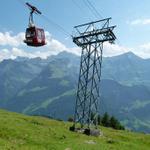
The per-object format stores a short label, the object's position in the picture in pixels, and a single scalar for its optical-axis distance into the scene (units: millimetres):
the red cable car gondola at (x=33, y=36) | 46125
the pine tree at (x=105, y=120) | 148375
